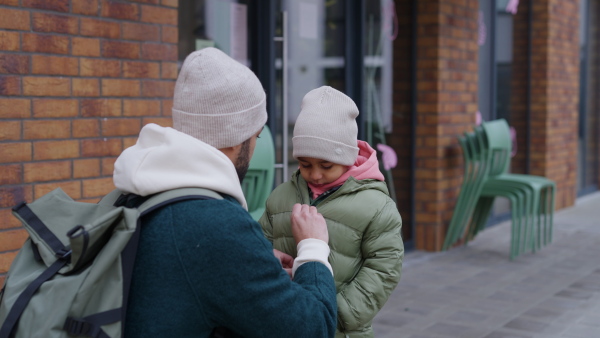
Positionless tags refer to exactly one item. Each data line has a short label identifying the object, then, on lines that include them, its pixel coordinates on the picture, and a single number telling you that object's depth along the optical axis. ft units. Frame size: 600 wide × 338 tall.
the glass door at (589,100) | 35.04
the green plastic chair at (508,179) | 21.89
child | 7.61
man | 5.17
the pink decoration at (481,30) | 25.17
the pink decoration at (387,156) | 21.40
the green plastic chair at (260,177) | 14.16
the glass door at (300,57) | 17.43
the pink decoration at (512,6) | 28.19
